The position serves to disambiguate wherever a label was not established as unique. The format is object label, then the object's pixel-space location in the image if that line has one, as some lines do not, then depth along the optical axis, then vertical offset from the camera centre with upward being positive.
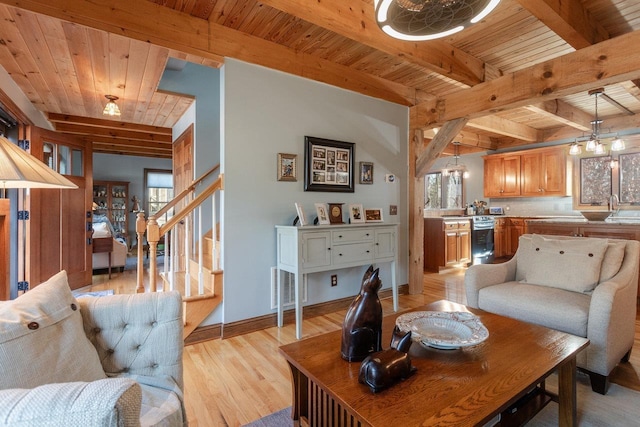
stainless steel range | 5.87 -0.47
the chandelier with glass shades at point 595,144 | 4.00 +0.94
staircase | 2.48 -0.48
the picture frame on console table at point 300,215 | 2.93 +0.00
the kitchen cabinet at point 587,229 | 3.42 -0.18
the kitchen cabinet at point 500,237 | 6.34 -0.46
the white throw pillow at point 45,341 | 0.90 -0.40
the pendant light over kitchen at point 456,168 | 6.24 +0.96
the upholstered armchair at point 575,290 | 1.86 -0.55
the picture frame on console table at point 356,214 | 3.36 +0.01
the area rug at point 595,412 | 1.62 -1.06
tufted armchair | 0.58 -0.40
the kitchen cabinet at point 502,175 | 6.54 +0.83
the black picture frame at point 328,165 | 3.19 +0.53
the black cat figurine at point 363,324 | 1.30 -0.45
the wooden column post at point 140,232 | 2.56 -0.13
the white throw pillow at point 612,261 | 2.19 -0.33
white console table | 2.73 -0.32
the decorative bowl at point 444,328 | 1.38 -0.55
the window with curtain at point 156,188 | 8.73 +0.79
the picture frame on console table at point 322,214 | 3.07 +0.01
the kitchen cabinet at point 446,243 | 5.40 -0.50
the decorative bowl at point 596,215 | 3.70 -0.02
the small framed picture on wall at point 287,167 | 3.01 +0.47
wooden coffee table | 1.00 -0.62
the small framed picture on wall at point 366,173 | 3.62 +0.49
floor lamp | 1.29 +0.20
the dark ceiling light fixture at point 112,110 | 3.25 +1.10
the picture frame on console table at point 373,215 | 3.51 +0.00
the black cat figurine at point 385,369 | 1.10 -0.56
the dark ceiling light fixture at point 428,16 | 1.35 +0.89
